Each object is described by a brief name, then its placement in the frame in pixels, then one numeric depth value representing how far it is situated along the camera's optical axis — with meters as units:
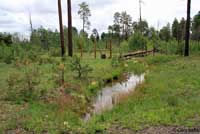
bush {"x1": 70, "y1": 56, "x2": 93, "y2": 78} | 7.54
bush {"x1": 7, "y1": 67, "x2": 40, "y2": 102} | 5.21
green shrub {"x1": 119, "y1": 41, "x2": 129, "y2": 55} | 17.79
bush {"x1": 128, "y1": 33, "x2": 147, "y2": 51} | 16.66
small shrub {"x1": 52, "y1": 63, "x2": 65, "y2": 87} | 6.56
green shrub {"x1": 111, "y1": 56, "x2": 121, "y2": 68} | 10.43
